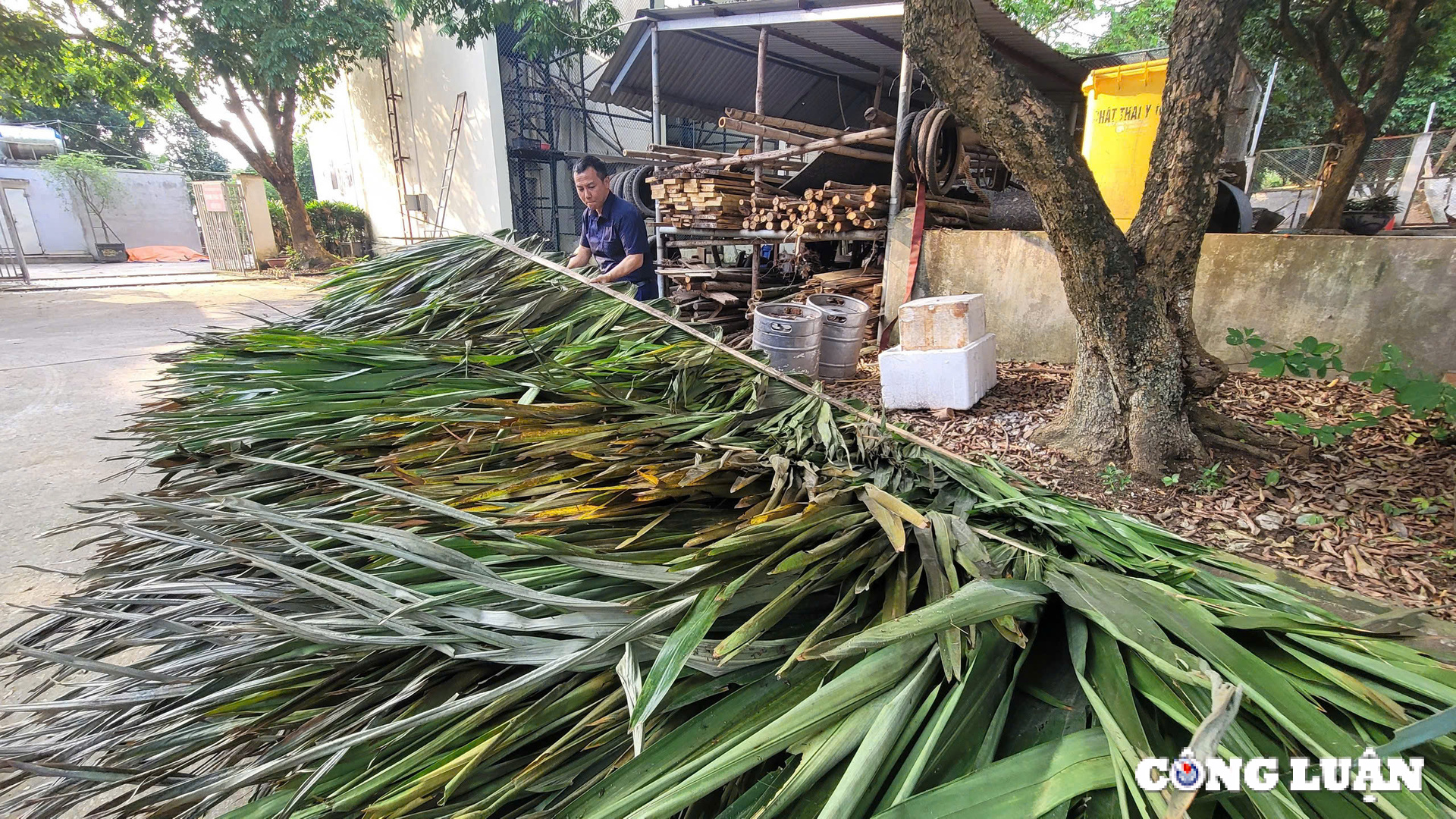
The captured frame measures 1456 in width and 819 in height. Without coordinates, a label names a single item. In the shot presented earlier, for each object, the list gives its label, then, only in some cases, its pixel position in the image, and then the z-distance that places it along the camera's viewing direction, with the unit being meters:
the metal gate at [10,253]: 11.43
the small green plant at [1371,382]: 2.57
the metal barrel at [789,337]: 4.31
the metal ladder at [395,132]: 14.54
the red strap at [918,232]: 5.12
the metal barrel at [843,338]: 4.75
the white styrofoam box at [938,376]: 3.81
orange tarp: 21.28
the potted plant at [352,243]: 16.02
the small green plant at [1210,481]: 2.76
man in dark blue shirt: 4.43
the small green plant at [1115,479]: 2.87
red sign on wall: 13.71
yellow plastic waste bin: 4.57
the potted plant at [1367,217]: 8.55
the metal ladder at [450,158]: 12.70
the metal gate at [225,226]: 13.87
